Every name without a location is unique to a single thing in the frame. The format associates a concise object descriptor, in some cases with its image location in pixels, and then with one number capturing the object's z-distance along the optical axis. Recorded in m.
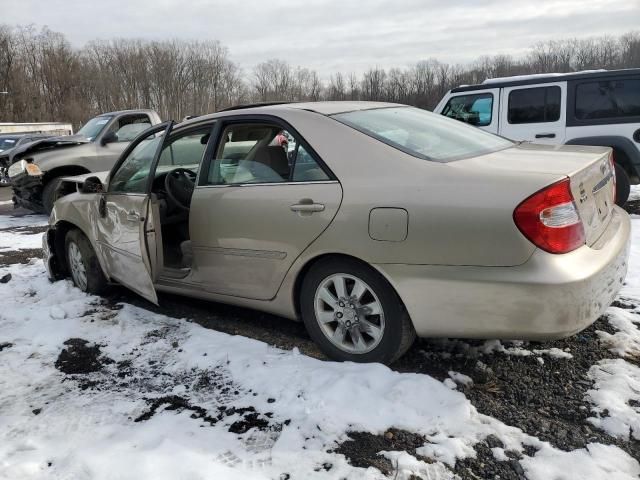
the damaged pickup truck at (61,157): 9.32
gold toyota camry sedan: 2.50
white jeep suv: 7.02
